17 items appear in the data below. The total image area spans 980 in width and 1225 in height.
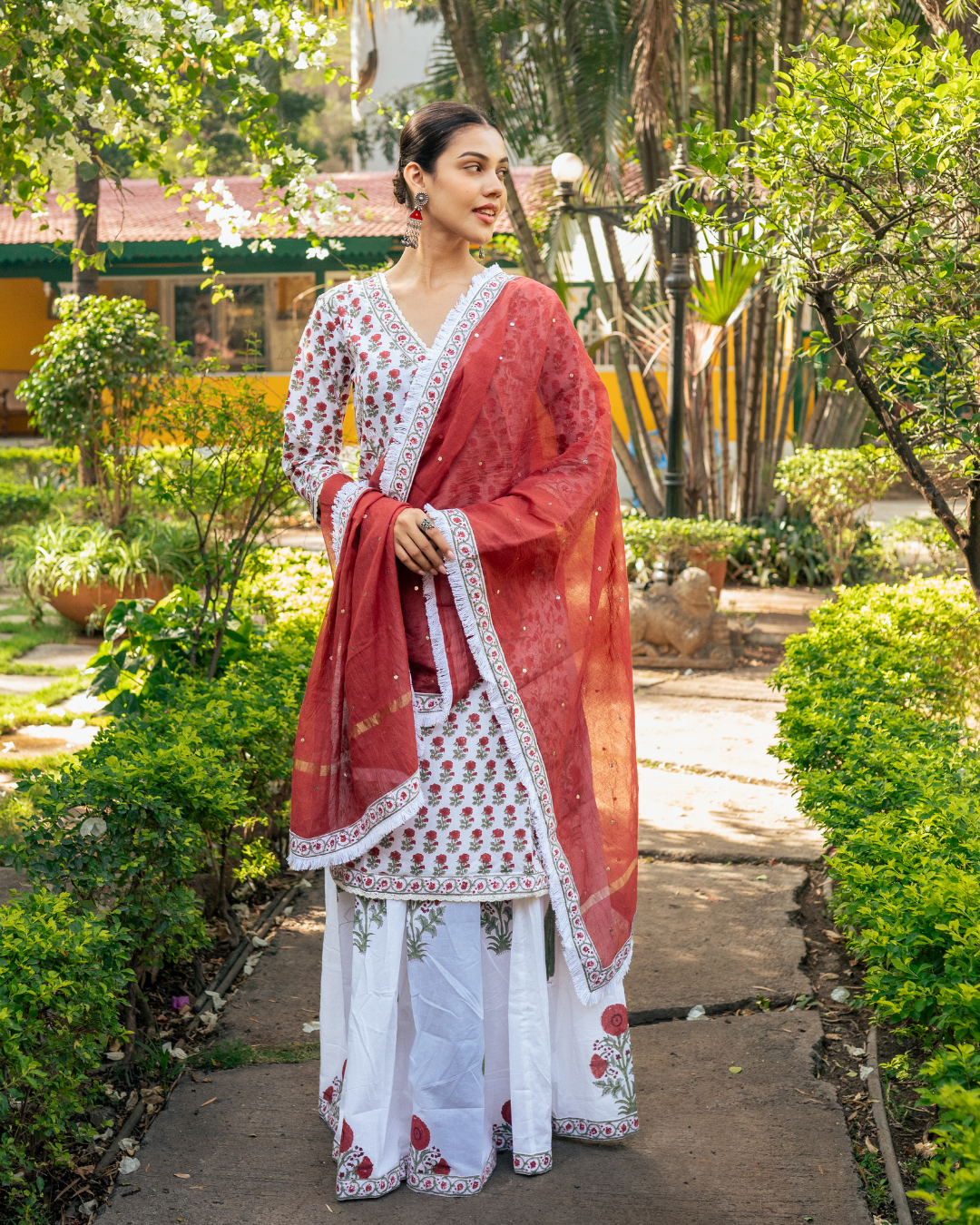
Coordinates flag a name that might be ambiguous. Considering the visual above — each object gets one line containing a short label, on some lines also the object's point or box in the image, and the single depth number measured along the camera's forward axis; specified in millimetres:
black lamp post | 7906
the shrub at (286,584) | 5388
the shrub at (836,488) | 8773
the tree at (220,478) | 4414
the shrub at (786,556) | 10000
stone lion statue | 7551
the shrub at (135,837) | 2588
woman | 2404
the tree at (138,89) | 3742
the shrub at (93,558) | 7613
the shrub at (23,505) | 10141
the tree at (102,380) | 8109
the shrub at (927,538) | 6614
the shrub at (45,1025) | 2068
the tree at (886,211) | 2844
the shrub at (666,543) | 7945
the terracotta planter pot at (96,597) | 7656
